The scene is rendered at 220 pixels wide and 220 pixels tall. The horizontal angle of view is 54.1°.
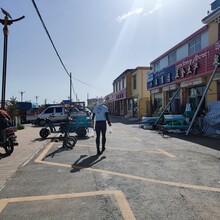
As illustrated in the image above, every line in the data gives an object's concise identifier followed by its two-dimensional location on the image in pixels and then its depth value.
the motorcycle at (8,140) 6.95
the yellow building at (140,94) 27.08
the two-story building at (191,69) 13.16
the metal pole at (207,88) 11.70
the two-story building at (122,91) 31.77
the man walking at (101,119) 7.50
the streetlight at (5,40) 8.40
